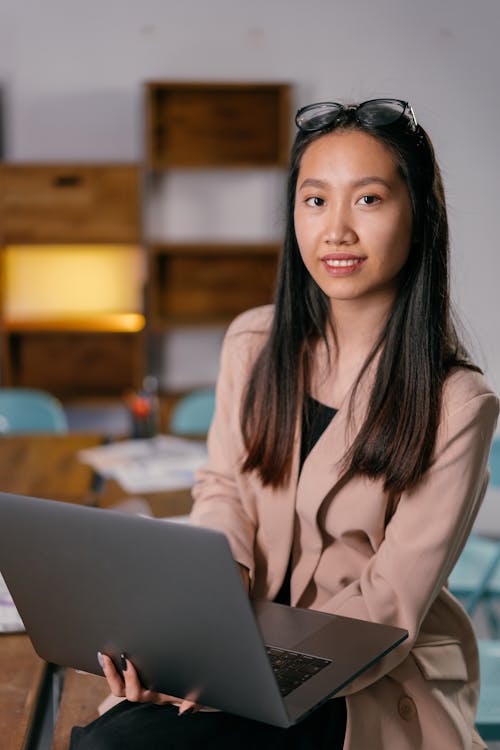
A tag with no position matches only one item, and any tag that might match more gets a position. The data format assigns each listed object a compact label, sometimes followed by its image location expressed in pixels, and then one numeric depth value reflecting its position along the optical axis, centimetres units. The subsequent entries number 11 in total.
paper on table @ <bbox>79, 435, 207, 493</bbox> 233
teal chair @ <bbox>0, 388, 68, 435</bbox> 349
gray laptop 100
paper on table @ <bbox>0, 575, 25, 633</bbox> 147
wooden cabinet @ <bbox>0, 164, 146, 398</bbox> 446
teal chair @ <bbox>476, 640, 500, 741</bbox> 175
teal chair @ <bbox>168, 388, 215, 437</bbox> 338
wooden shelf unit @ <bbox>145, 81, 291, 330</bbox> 459
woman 135
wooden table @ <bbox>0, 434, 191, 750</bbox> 123
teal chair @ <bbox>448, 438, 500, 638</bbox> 258
